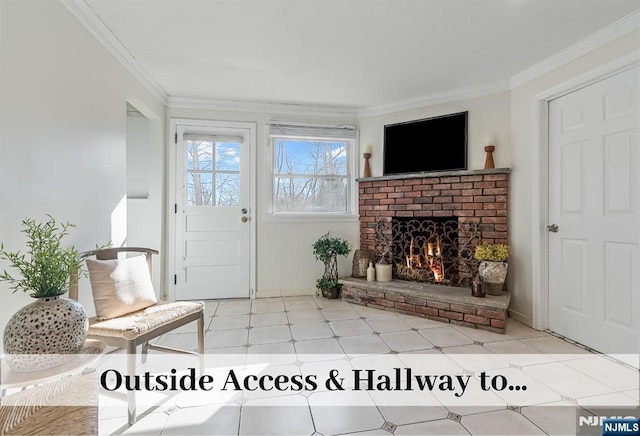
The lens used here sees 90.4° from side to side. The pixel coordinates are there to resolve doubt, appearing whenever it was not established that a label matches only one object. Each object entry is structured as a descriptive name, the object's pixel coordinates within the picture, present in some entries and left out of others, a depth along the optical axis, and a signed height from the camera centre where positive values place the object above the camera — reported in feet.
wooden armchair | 5.08 -1.81
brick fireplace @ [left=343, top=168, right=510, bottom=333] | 9.25 +0.09
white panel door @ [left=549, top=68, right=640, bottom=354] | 6.95 +0.13
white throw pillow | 5.70 -1.28
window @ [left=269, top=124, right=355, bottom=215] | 12.34 +1.99
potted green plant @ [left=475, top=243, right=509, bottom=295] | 9.29 -1.36
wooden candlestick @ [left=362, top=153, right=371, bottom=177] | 12.42 +2.04
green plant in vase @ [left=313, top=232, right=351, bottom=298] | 11.69 -1.45
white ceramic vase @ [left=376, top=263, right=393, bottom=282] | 11.37 -1.90
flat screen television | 10.82 +2.67
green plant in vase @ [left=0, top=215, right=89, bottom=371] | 3.69 -1.22
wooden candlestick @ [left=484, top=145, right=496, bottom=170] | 10.11 +2.00
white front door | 11.59 +0.25
